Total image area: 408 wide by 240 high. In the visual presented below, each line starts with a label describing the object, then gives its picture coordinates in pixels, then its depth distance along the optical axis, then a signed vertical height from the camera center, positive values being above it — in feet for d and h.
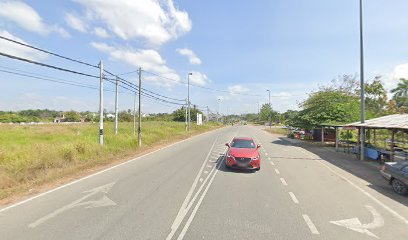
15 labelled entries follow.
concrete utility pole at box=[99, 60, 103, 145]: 58.03 +3.40
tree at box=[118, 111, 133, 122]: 370.41 +5.28
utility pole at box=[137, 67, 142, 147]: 73.85 +8.58
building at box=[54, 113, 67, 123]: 423.97 -0.99
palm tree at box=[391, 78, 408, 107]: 146.10 +17.15
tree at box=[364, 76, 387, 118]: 151.97 +15.84
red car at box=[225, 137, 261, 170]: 38.19 -5.76
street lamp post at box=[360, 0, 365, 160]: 53.06 +8.83
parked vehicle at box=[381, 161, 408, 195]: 27.73 -6.19
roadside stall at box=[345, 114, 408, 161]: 44.16 -1.78
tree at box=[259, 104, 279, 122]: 394.11 +11.19
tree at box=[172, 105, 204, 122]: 373.61 +9.11
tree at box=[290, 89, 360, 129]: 83.30 +3.65
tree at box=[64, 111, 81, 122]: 432.25 +3.51
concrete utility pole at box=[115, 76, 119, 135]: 98.11 +4.92
